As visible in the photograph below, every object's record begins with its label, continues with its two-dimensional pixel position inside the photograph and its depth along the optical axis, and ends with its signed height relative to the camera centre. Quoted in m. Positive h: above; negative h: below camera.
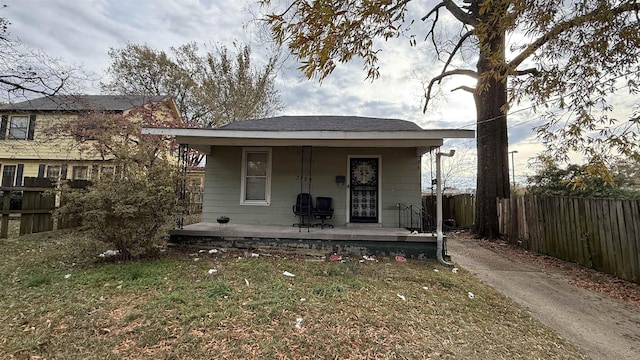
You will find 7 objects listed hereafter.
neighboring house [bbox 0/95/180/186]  13.77 +2.64
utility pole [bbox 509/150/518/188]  19.12 +2.82
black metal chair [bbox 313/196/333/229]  7.05 -0.15
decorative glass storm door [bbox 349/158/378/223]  7.36 +0.40
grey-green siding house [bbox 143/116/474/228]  7.25 +0.60
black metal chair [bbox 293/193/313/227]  7.11 -0.06
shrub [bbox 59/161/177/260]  4.42 -0.10
